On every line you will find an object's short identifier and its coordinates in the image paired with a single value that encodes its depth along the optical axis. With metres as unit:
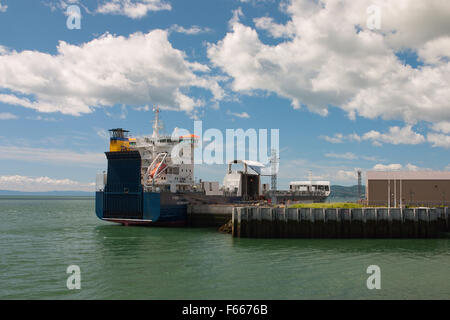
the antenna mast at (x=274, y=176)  65.22
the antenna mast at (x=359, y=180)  77.06
